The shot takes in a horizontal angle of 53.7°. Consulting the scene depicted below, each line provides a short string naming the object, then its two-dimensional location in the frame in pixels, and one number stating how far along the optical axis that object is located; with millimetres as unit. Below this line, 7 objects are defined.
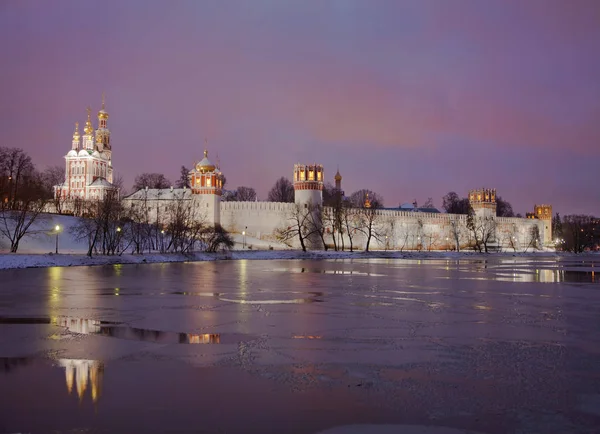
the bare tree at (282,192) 110819
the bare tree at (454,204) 129500
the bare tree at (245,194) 116875
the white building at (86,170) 99812
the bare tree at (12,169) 62772
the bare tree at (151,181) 112875
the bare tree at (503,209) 136512
